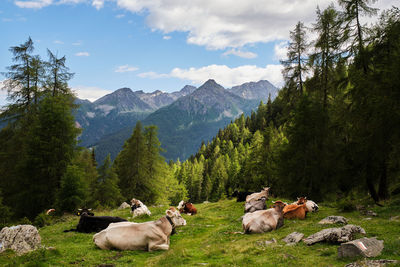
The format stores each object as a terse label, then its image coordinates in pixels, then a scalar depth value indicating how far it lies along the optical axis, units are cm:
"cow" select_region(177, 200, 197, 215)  1941
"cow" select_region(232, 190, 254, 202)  2414
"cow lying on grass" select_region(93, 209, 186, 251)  952
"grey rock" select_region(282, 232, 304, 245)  866
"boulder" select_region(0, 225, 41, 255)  838
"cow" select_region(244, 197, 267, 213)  1625
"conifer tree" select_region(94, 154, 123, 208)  3386
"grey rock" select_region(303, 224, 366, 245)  785
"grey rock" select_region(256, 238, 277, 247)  877
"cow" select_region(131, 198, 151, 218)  1698
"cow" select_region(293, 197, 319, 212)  1475
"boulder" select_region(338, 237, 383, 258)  628
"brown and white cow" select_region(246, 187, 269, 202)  1946
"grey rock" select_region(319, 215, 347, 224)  1048
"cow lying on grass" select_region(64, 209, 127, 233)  1248
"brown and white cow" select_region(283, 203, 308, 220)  1338
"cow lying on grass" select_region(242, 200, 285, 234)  1111
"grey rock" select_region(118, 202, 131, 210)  2466
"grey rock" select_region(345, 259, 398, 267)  541
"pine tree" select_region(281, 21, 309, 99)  2406
